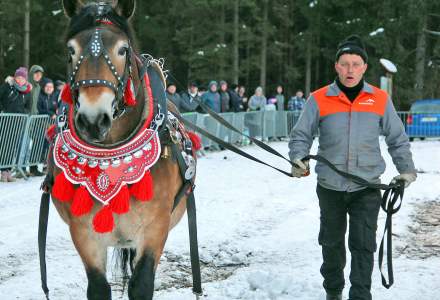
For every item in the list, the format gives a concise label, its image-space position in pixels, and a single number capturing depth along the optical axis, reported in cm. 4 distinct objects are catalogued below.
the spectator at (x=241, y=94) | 2128
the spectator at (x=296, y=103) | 2548
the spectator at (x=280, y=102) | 2511
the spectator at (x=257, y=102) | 2269
